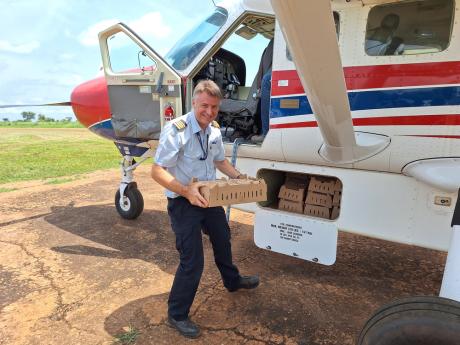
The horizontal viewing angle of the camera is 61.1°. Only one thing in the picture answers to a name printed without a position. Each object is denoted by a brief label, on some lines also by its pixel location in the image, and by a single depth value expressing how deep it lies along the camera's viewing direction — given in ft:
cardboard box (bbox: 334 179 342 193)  11.98
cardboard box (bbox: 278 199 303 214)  12.09
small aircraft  6.59
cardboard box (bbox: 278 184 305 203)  12.12
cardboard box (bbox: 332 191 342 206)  11.95
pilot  8.65
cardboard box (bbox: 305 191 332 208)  11.86
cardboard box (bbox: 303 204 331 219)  11.85
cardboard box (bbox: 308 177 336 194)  11.92
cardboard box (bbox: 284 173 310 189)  12.60
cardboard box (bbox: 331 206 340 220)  11.84
